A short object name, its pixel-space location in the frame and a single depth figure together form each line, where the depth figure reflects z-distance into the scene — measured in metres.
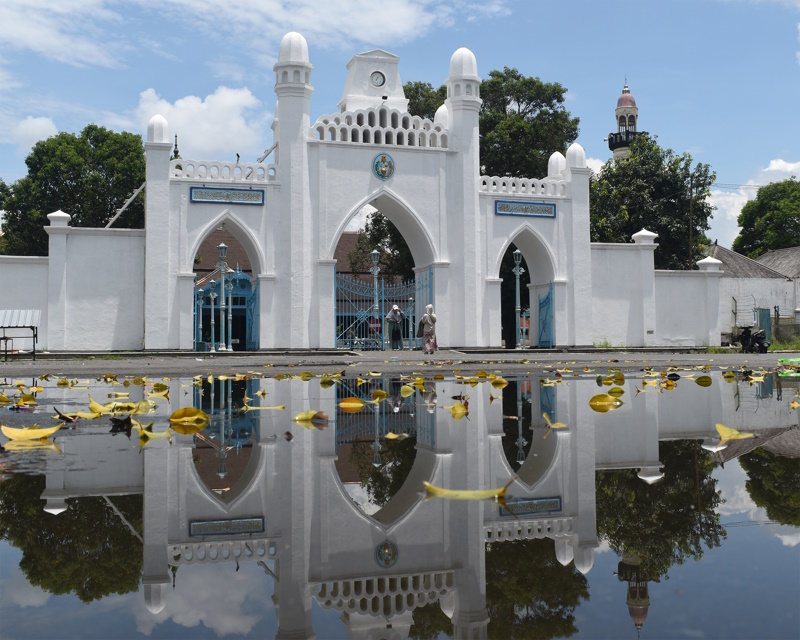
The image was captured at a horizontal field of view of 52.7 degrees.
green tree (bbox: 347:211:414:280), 34.69
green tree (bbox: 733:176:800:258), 57.97
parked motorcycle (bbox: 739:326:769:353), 25.08
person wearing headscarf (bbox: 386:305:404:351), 24.25
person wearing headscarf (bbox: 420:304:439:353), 21.39
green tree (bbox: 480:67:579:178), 35.44
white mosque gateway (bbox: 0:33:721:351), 22.64
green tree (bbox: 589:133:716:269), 36.19
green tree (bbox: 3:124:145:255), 41.12
